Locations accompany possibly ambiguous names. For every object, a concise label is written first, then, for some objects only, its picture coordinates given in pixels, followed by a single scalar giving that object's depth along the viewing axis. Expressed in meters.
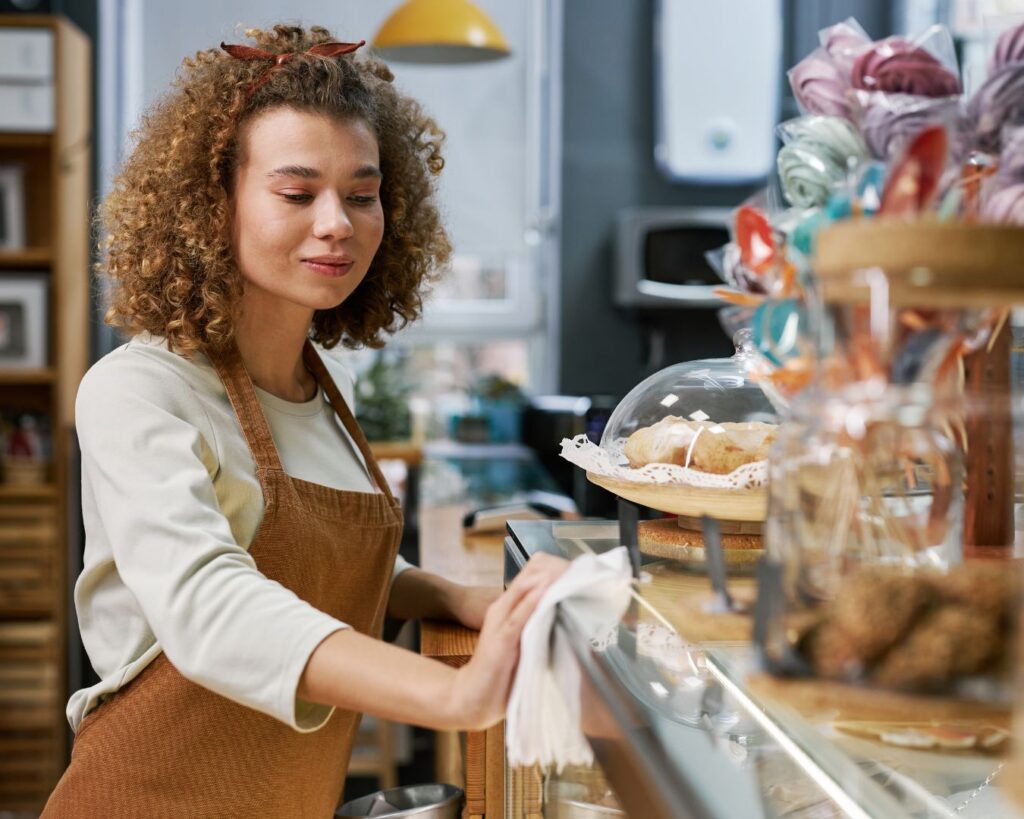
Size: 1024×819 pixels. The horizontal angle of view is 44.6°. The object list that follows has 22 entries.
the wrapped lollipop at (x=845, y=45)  0.86
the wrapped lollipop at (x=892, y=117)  0.73
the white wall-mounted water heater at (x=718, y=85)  4.28
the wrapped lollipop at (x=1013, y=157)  0.72
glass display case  0.58
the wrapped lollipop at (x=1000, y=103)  0.75
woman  1.10
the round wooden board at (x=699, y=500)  1.02
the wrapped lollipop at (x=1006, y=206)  0.68
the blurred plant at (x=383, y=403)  4.37
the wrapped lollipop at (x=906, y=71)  0.79
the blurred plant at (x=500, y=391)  4.68
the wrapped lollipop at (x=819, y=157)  0.80
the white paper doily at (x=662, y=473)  1.04
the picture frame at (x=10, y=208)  3.93
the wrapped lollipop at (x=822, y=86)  0.85
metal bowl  1.38
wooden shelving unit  3.76
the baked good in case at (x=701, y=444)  1.08
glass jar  0.54
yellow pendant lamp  3.51
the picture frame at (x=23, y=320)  3.86
